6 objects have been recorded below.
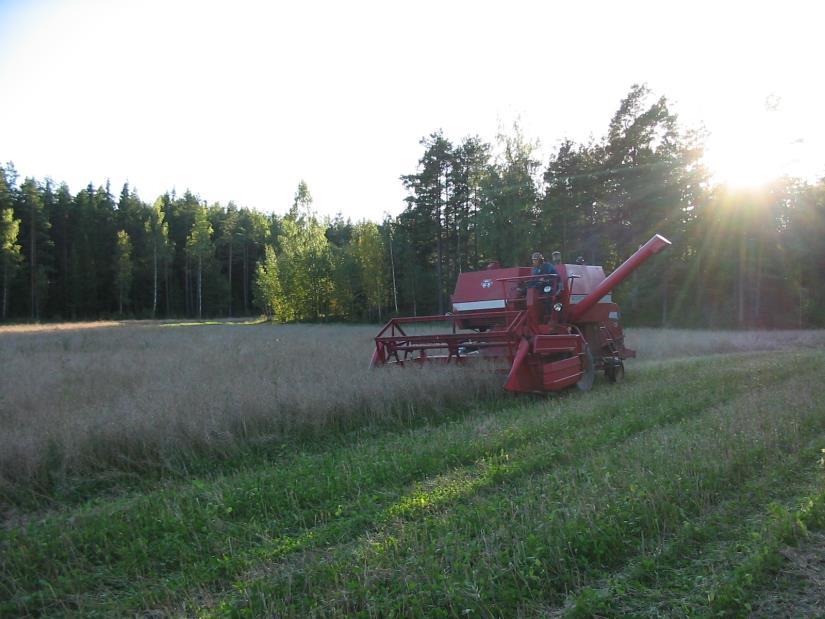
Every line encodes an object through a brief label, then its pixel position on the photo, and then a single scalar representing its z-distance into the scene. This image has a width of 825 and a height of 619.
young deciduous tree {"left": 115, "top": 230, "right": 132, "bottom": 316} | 60.35
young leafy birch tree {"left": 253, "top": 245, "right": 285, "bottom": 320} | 57.90
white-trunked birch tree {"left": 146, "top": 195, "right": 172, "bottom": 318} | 64.31
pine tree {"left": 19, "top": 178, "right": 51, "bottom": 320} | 55.03
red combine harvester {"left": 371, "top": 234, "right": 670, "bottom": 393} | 10.01
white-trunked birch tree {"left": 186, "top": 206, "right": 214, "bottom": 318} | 66.25
